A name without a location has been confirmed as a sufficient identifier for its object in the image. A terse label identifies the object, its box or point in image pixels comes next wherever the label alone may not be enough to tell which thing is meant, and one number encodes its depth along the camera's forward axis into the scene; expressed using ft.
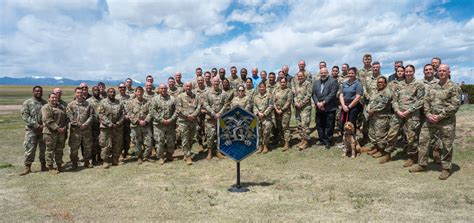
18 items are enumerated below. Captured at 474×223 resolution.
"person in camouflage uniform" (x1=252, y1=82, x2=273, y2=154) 40.16
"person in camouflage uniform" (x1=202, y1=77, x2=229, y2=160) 39.78
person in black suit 38.63
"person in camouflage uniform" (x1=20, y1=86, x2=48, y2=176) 34.71
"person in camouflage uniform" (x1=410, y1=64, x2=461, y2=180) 27.91
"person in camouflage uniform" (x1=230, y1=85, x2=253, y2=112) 40.14
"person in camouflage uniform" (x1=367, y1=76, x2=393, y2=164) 34.06
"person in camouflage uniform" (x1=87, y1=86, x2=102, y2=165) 38.88
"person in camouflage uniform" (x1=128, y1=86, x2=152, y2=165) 38.34
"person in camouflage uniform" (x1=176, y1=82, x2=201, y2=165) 38.60
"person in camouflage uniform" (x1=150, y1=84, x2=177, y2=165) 38.04
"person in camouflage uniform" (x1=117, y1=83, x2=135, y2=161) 39.05
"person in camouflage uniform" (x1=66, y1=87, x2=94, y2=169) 36.27
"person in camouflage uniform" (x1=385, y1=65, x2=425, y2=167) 31.45
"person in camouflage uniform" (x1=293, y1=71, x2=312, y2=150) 40.01
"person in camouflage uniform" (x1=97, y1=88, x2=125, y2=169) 37.42
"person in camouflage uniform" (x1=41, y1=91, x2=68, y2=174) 34.42
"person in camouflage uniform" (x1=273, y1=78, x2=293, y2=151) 40.63
